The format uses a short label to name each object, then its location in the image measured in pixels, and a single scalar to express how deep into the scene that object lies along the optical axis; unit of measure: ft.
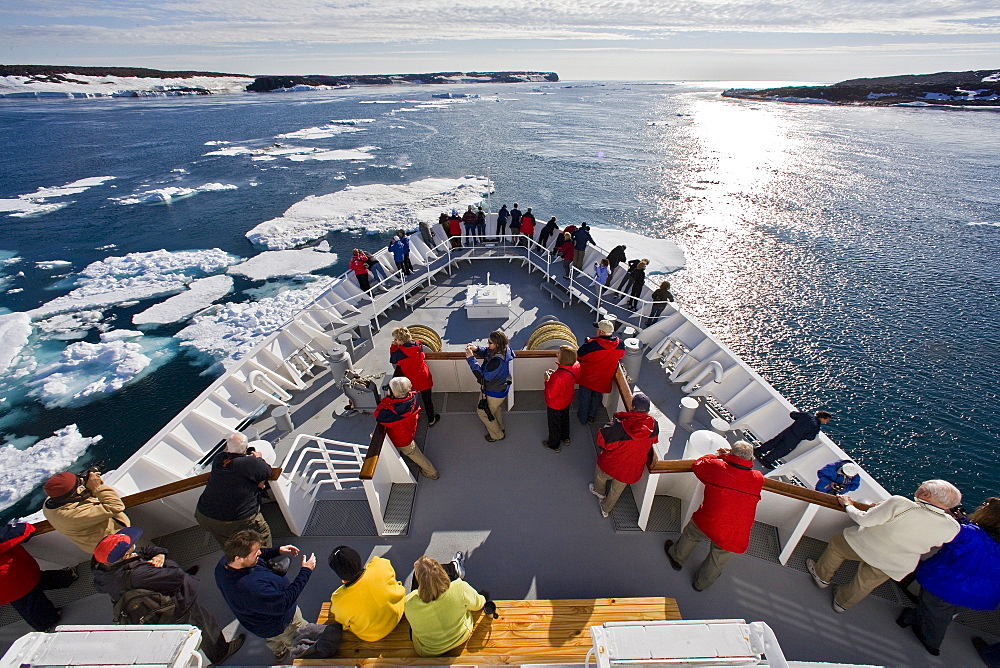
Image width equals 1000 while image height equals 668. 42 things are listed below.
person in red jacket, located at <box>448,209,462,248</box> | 42.65
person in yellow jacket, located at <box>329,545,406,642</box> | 10.61
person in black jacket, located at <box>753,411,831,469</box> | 17.67
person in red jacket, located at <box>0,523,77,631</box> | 12.76
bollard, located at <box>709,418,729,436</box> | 18.86
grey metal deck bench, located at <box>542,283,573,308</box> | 33.53
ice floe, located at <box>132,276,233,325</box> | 52.90
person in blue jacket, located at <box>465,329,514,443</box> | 17.34
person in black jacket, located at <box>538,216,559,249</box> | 40.60
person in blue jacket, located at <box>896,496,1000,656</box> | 11.48
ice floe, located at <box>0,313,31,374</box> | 45.36
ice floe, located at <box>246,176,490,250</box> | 82.14
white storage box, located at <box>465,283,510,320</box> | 30.68
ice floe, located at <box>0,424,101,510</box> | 31.65
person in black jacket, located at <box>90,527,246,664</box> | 11.09
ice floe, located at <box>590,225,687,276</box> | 71.72
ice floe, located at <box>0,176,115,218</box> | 97.06
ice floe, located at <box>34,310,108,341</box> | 49.19
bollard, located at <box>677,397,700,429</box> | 20.74
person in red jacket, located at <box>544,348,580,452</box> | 16.92
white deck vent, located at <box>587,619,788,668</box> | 8.11
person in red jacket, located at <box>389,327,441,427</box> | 18.26
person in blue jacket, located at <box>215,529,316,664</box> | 10.46
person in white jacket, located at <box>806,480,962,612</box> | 10.93
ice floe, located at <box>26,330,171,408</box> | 40.63
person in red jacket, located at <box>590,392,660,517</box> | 13.94
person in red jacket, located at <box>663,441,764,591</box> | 12.30
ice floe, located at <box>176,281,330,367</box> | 46.80
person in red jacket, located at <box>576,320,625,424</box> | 17.97
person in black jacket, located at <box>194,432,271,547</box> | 13.46
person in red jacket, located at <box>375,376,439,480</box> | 15.66
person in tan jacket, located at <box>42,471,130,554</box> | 12.67
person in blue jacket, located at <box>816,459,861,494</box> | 15.96
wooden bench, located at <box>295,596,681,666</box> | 11.35
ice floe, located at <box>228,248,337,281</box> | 65.82
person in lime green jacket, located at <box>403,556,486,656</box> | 9.85
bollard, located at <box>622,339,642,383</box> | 22.90
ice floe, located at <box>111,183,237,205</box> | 103.19
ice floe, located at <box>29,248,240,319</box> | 56.08
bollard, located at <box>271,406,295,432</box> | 21.93
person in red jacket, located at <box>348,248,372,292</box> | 33.91
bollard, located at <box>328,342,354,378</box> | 23.76
